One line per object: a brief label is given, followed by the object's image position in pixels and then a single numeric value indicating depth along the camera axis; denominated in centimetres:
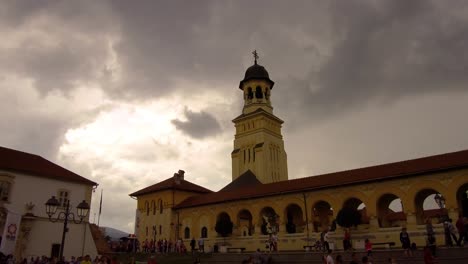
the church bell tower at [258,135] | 5346
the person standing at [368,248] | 1998
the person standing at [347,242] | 2297
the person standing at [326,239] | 2496
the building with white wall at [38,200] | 2930
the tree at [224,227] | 3409
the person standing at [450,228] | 2061
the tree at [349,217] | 2661
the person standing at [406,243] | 1941
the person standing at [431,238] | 1830
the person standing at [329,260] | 1458
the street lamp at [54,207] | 1605
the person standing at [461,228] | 1907
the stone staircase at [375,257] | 1802
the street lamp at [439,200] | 2355
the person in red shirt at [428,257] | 1472
